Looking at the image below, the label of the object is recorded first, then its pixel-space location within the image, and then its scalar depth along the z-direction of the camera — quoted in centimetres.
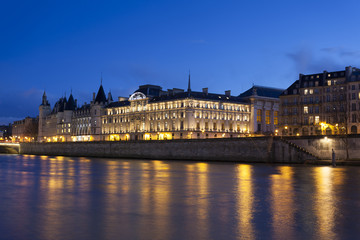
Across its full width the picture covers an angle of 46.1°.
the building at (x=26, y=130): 17112
